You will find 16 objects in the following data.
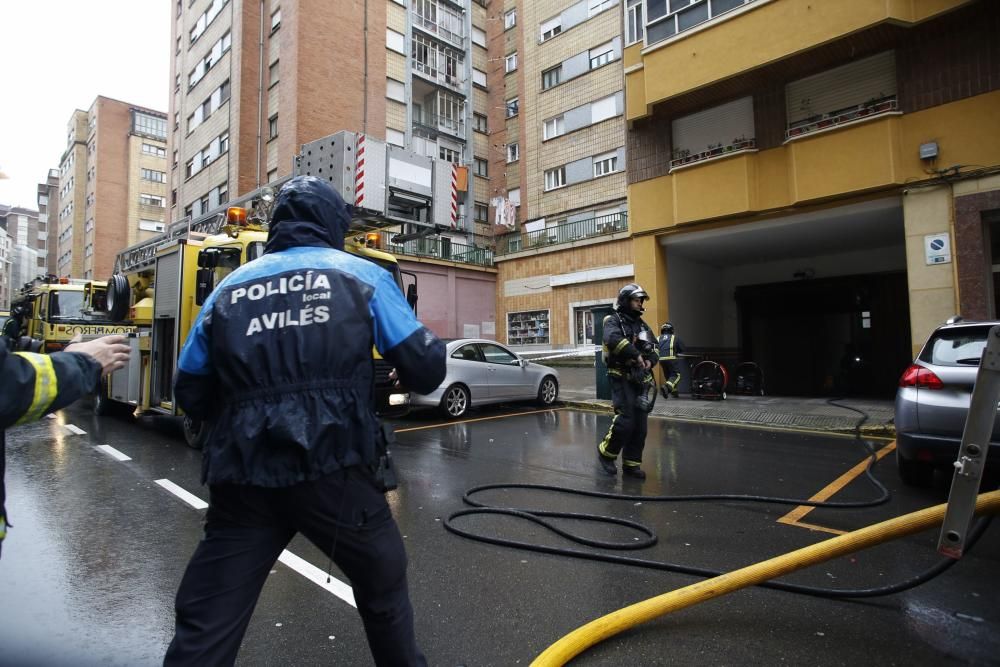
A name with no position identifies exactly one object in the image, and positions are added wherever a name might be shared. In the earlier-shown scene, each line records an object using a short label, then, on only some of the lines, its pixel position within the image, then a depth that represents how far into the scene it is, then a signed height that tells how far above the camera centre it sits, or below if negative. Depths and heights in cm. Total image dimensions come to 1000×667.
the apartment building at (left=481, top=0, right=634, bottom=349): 2170 +799
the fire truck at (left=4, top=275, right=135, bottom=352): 1062 +135
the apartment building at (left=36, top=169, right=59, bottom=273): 6903 +2213
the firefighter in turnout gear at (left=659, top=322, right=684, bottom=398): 1155 +7
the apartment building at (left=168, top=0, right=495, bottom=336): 2425 +1300
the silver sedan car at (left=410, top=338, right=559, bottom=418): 942 -32
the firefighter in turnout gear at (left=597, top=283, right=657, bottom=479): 540 -17
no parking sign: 923 +175
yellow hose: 243 -103
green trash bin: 1148 -20
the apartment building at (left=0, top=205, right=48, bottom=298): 6744 +1508
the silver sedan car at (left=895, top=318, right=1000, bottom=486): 425 -33
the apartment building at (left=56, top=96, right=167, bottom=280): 4869 +1649
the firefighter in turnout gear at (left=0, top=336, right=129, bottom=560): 133 -2
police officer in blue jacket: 157 -23
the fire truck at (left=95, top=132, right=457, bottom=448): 675 +161
